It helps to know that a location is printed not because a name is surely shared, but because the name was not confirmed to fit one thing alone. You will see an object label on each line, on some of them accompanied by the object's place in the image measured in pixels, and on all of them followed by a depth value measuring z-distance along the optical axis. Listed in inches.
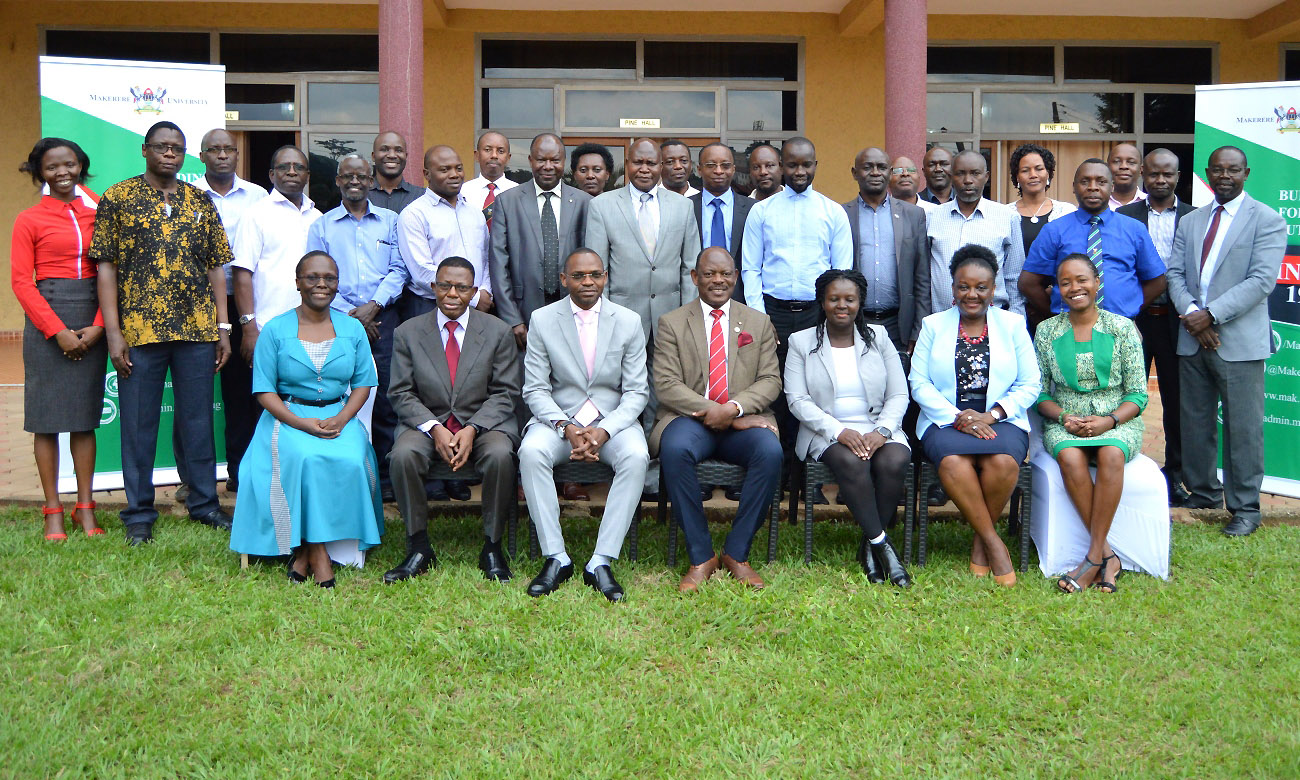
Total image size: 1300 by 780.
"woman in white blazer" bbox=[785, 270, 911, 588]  195.0
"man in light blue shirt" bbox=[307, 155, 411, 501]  233.2
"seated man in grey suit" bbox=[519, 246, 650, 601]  193.6
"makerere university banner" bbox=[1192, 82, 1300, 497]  250.7
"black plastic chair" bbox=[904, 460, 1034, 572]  198.5
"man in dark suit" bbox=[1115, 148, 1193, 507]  243.8
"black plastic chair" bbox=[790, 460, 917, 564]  199.9
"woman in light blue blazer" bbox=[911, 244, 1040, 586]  194.5
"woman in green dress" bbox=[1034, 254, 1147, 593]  193.9
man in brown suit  192.7
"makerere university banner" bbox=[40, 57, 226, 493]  247.6
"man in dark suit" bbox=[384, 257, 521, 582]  193.8
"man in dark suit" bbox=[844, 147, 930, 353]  235.3
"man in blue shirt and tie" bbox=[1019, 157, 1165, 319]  223.9
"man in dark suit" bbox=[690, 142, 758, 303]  240.7
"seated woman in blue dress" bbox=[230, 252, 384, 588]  190.1
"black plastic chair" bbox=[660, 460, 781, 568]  197.5
